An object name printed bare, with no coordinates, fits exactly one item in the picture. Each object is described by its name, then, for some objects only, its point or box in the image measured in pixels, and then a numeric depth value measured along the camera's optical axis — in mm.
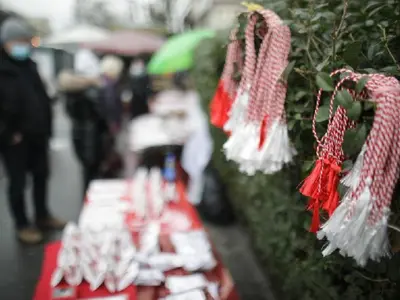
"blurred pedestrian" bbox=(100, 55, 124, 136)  8047
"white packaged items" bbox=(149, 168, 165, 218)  3408
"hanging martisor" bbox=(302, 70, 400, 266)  1155
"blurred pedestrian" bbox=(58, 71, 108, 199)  4984
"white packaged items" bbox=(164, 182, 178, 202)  3726
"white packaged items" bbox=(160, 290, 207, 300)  2277
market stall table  2322
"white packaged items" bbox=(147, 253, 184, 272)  2561
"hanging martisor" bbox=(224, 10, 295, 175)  1772
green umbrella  5867
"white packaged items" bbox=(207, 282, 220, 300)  2344
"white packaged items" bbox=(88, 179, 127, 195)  3934
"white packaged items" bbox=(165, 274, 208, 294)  2355
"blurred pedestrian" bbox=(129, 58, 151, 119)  8867
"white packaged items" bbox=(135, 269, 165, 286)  2424
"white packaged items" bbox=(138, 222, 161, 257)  2707
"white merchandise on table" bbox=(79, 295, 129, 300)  2293
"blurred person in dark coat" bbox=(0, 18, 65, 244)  3947
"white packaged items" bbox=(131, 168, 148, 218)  3370
